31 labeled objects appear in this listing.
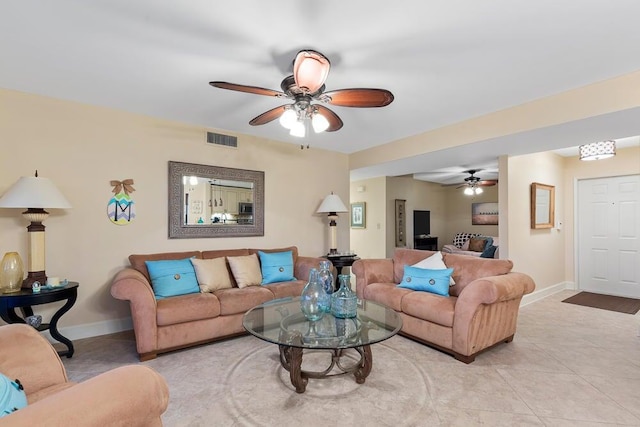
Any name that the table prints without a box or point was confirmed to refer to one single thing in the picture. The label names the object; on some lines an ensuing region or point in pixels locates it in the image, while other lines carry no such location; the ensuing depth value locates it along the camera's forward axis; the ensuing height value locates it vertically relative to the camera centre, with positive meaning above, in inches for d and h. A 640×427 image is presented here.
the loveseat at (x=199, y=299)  103.0 -31.1
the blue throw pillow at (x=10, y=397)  38.4 -23.9
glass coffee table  76.7 -31.1
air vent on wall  153.8 +40.4
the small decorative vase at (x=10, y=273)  98.5 -18.1
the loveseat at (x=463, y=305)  101.8 -32.6
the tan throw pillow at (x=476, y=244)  277.0 -24.1
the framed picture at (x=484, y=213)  298.7 +4.3
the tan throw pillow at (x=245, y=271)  137.5 -24.4
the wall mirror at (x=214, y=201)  145.1 +8.3
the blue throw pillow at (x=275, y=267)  143.7 -23.7
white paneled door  190.1 -11.5
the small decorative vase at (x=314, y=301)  90.4 -24.9
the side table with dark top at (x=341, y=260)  175.8 -24.7
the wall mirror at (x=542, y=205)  180.5 +7.9
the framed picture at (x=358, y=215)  283.4 +2.6
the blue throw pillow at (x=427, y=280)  123.0 -26.1
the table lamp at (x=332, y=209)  179.0 +5.1
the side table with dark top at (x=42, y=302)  94.5 -26.8
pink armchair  32.2 -21.8
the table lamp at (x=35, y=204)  99.3 +4.4
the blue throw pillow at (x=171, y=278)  117.9 -24.1
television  297.7 -5.3
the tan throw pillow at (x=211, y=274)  127.4 -24.3
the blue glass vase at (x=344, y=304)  91.7 -26.0
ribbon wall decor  129.9 +5.8
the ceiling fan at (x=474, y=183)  255.2 +30.1
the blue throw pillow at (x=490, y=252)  219.5 -24.8
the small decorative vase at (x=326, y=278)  94.8 -19.1
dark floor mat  167.6 -49.8
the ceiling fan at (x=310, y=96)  72.9 +33.7
